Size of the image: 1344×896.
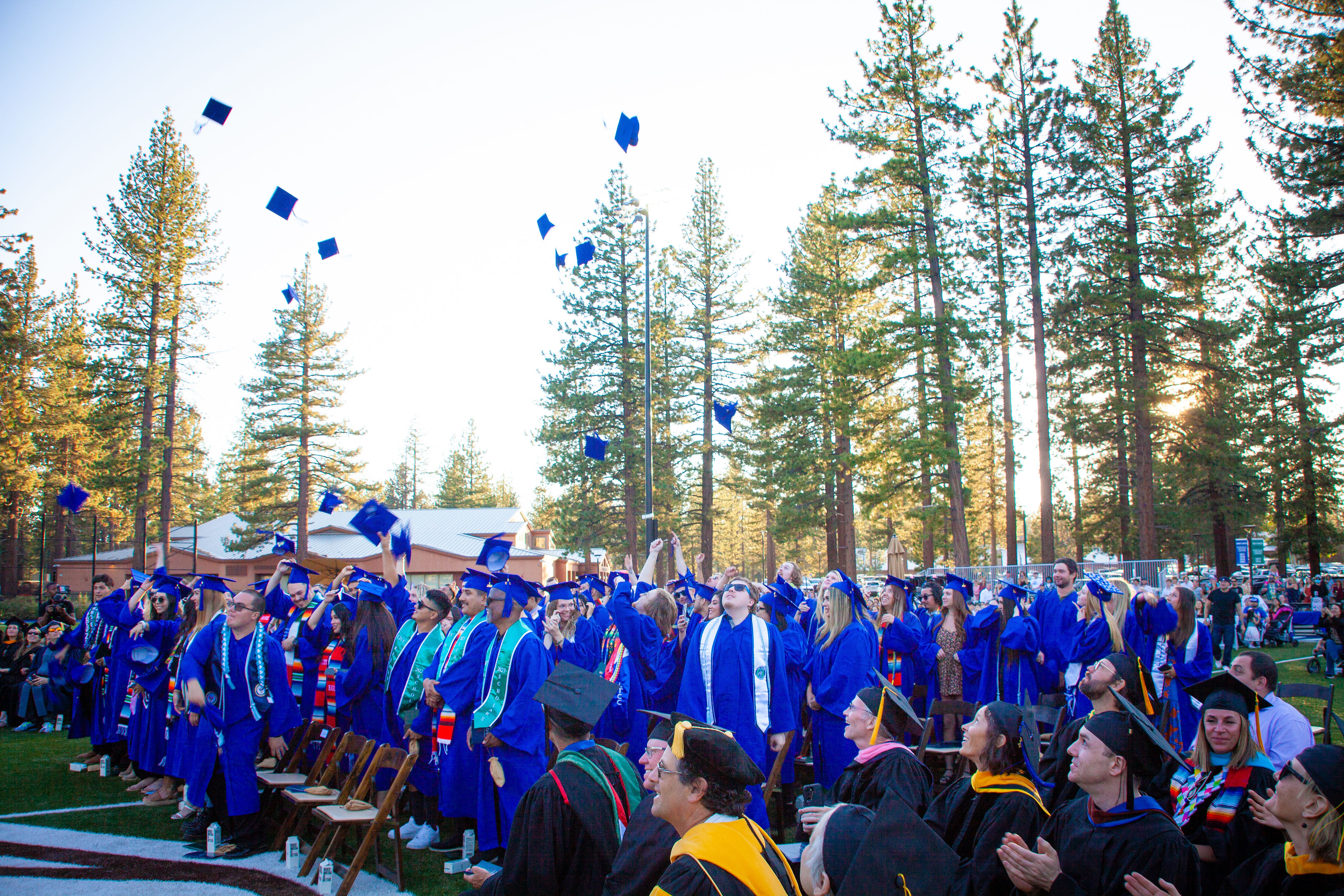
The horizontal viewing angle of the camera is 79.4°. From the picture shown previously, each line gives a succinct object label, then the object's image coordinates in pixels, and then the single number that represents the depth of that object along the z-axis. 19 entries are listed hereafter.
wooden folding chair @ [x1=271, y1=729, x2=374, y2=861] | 5.54
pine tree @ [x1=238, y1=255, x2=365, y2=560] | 36.72
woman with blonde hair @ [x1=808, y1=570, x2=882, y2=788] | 6.19
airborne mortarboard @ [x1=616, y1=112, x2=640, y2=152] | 13.73
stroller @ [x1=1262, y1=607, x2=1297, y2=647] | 20.70
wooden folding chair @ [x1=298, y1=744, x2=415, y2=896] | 4.88
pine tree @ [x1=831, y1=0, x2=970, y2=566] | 23.06
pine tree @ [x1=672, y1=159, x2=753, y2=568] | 33.00
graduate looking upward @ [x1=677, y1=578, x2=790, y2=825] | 5.91
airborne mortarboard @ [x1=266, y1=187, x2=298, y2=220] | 11.12
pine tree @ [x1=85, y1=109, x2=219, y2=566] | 28.64
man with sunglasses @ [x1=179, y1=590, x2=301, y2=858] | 6.07
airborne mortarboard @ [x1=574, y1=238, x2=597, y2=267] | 16.67
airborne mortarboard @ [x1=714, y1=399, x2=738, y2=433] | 15.61
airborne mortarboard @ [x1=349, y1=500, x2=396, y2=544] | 7.94
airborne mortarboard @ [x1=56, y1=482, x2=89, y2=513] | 12.70
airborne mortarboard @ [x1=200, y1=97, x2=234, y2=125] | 9.15
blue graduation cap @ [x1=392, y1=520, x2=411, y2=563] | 8.70
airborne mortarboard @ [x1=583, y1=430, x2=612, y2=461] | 16.38
